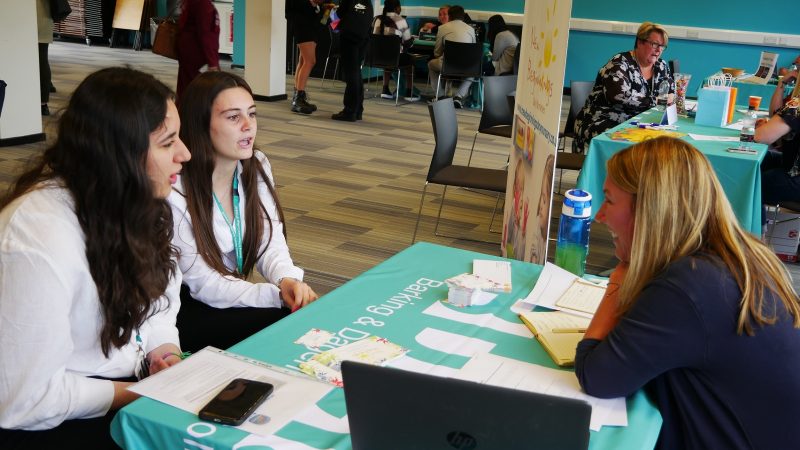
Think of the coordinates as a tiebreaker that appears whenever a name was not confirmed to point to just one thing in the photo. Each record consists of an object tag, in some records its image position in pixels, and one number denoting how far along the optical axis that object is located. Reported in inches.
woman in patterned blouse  209.9
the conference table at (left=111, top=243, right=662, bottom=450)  54.1
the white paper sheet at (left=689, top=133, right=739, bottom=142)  176.2
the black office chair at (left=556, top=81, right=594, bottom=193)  234.5
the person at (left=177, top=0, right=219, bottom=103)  264.6
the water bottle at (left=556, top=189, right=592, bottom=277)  99.6
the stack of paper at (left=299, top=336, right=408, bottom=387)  62.3
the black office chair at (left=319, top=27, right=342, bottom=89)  423.5
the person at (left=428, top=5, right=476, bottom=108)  386.0
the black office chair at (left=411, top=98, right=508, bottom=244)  171.9
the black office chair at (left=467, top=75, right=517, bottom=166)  224.5
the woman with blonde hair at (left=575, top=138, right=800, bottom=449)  57.4
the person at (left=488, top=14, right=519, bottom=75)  401.4
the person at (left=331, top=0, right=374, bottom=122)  327.9
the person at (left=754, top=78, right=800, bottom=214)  168.9
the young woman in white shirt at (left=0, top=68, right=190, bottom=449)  59.3
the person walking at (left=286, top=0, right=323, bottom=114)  329.4
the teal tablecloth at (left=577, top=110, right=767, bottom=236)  155.6
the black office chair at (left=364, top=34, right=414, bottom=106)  382.3
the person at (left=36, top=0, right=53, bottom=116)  283.4
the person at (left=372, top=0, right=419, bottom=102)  394.0
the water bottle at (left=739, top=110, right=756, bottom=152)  169.2
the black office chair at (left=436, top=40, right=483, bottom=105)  374.6
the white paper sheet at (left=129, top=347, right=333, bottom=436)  56.2
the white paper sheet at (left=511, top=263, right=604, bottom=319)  78.8
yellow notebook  66.7
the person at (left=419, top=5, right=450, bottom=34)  459.5
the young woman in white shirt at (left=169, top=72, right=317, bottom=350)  93.9
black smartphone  54.4
